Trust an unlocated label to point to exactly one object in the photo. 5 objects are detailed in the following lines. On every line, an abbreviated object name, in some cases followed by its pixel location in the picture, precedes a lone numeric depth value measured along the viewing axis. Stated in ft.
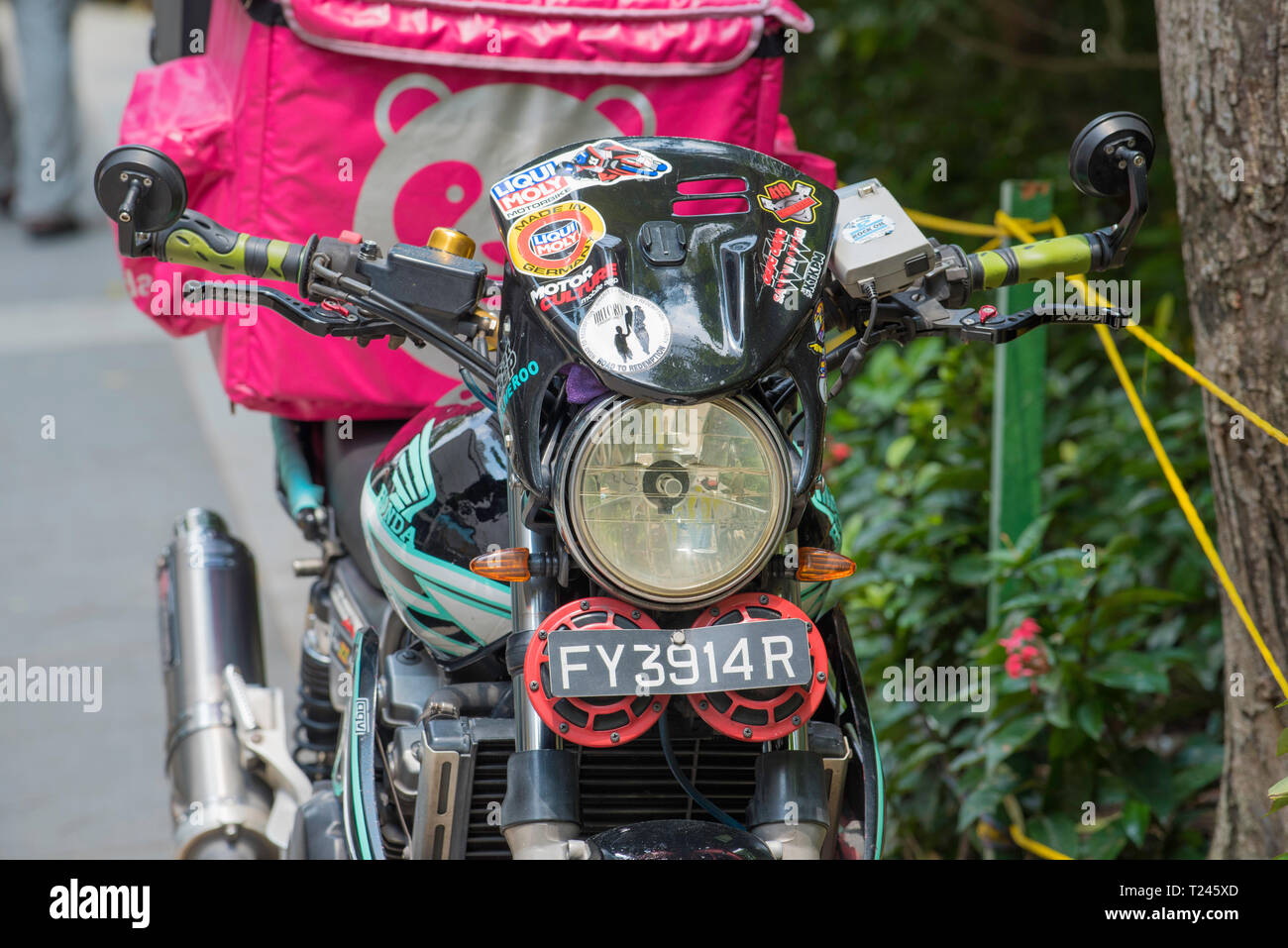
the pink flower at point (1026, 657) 18.40
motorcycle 10.22
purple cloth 10.39
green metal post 20.25
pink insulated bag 15.51
